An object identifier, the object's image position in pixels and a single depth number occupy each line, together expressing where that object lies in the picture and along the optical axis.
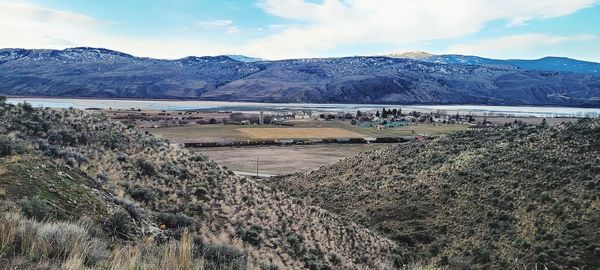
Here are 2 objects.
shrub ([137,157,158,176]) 20.53
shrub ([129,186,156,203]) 16.17
